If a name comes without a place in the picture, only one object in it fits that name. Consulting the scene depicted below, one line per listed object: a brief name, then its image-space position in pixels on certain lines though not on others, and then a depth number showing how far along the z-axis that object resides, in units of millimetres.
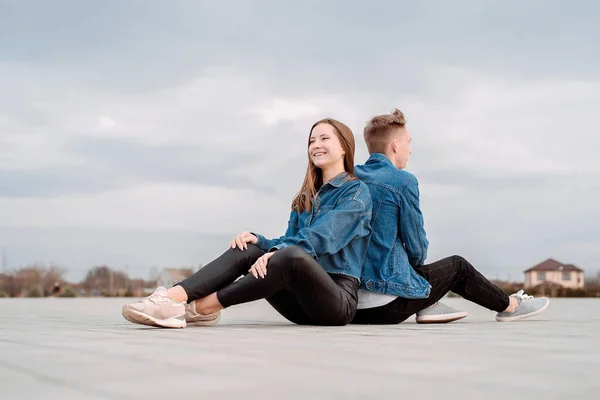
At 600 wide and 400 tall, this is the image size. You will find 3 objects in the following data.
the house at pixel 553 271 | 40181
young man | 4801
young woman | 4324
